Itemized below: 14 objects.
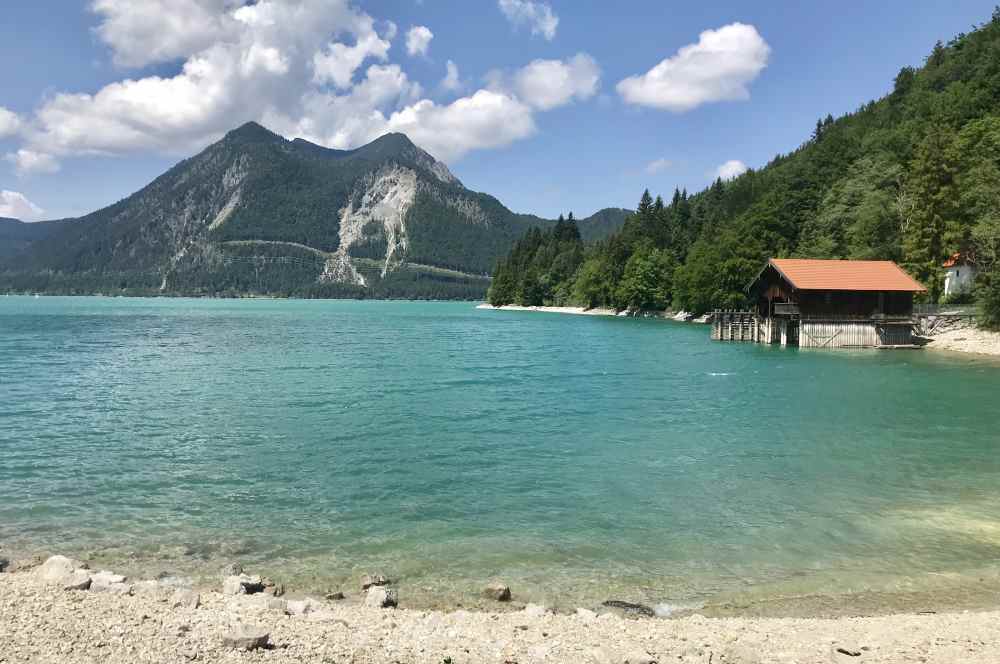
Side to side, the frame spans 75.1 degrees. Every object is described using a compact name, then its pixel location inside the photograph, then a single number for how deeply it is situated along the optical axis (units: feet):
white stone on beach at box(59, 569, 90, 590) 32.04
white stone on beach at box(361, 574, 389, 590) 35.88
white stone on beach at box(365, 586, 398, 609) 32.89
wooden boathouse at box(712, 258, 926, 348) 197.47
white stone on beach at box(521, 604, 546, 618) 31.55
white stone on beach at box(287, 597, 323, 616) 30.04
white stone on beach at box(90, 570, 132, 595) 32.17
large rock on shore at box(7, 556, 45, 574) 37.52
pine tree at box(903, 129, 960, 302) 222.48
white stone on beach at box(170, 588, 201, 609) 30.25
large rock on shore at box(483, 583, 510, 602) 34.94
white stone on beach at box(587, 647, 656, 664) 25.17
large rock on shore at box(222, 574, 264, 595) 33.19
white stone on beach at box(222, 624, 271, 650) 24.80
